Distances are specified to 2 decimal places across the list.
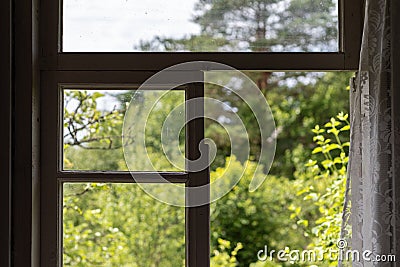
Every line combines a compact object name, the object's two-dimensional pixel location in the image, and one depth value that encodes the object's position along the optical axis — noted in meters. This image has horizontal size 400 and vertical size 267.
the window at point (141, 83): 3.65
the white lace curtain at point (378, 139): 3.42
